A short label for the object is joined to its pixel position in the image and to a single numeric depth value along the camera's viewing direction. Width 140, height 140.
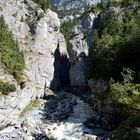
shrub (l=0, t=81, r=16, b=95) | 27.45
